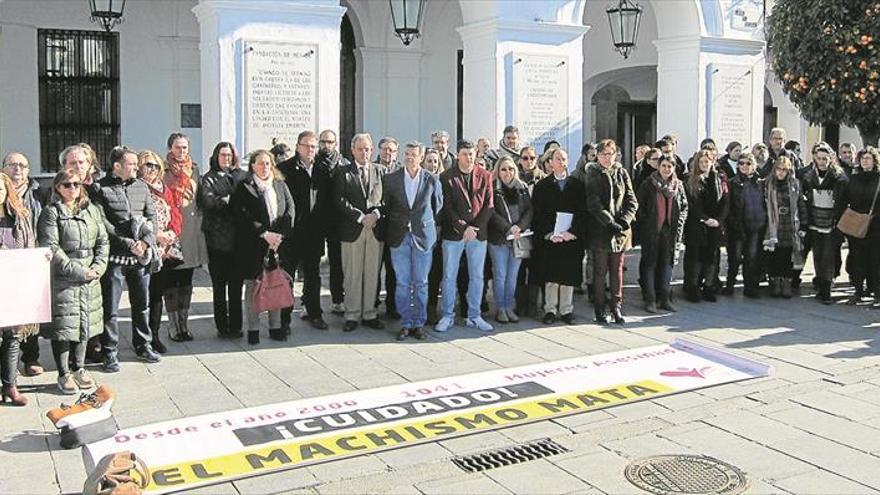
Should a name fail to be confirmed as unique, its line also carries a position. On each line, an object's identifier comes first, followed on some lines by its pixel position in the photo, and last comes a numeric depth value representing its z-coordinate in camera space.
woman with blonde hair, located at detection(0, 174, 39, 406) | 6.02
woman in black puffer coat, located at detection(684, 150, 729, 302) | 9.71
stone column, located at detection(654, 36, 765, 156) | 13.30
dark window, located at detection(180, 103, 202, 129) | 14.40
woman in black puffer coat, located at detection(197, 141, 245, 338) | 7.69
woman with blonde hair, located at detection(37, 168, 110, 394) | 6.13
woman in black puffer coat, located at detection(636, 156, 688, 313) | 9.26
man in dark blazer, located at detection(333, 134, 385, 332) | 8.14
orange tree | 10.70
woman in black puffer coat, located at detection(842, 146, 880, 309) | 9.62
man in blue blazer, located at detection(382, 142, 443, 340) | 8.05
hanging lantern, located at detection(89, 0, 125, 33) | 10.94
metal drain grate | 5.03
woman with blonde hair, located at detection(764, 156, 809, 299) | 10.07
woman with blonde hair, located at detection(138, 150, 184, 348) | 7.26
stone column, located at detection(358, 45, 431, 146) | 15.70
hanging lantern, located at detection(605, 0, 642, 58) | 13.34
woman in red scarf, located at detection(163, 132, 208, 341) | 7.64
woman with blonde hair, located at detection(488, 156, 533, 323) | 8.56
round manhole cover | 4.70
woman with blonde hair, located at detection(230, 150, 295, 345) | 7.66
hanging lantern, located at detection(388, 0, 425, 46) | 10.94
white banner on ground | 5.04
